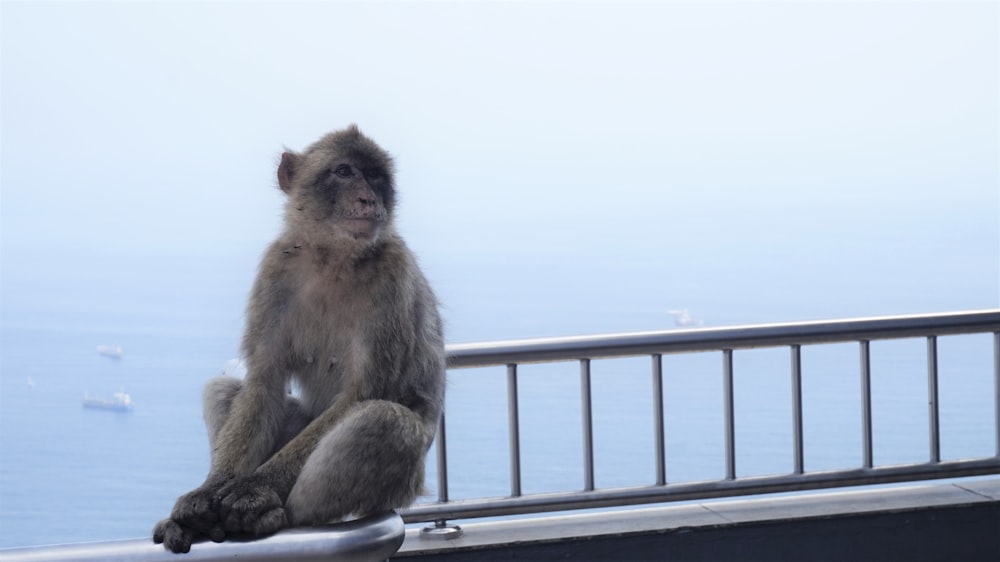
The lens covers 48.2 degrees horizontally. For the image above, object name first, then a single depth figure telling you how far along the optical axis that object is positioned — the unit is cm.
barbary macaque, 195
